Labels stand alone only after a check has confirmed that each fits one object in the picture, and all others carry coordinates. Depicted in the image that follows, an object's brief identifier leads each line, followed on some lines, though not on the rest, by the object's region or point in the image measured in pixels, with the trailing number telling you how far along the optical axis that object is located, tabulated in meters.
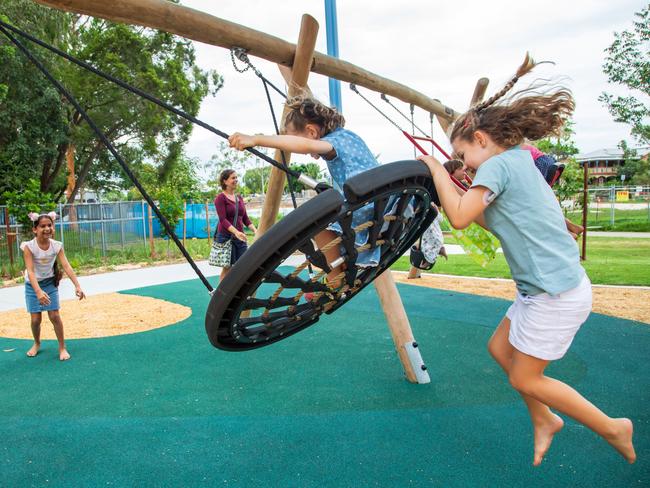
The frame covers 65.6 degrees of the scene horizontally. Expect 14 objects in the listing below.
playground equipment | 1.90
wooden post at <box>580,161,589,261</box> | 10.97
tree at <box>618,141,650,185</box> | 52.06
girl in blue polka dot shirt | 2.33
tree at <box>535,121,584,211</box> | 15.84
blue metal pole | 6.09
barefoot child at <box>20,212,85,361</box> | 4.97
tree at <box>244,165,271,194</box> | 76.45
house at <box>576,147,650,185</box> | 75.31
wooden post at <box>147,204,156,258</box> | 14.59
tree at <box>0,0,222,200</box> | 17.42
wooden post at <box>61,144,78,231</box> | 25.58
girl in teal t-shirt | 1.99
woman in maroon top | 6.29
